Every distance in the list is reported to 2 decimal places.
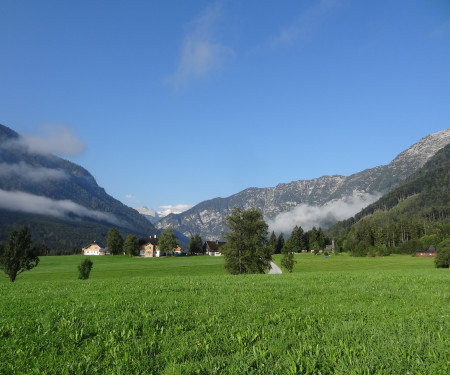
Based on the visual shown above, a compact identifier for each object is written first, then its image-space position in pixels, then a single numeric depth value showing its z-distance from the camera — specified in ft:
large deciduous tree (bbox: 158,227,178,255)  548.72
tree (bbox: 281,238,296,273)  233.96
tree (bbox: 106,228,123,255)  581.12
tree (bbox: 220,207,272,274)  186.80
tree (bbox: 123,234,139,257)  554.46
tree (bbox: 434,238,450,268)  235.20
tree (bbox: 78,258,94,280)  165.58
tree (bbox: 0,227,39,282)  163.02
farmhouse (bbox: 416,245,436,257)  504.02
